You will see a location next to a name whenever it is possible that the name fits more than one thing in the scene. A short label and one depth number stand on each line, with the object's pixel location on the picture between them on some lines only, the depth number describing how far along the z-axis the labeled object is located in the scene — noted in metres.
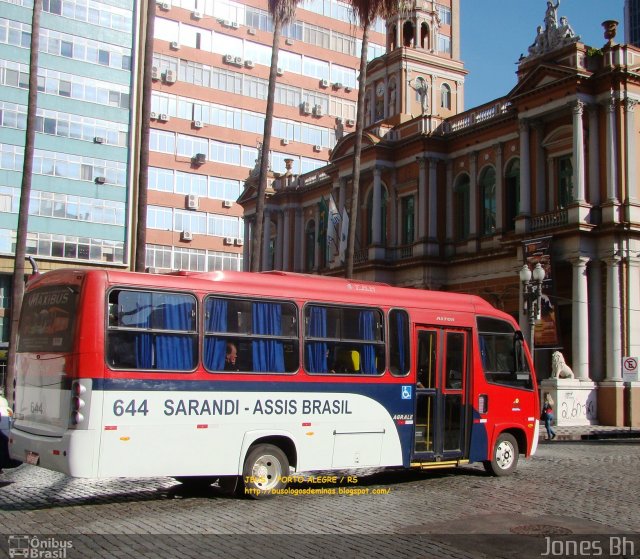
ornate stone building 31.84
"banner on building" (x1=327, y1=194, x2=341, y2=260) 41.94
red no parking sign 29.25
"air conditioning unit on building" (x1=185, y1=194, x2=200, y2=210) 57.28
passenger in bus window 12.09
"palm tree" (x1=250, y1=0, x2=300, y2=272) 28.50
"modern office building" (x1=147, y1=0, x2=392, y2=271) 56.91
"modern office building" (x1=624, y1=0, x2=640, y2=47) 142.25
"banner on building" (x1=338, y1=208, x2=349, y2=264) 40.00
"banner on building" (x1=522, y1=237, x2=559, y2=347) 32.53
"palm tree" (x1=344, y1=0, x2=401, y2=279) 30.43
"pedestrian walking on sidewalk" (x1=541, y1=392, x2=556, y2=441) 26.47
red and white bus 11.05
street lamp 28.55
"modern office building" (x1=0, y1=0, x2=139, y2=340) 46.31
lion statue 31.14
